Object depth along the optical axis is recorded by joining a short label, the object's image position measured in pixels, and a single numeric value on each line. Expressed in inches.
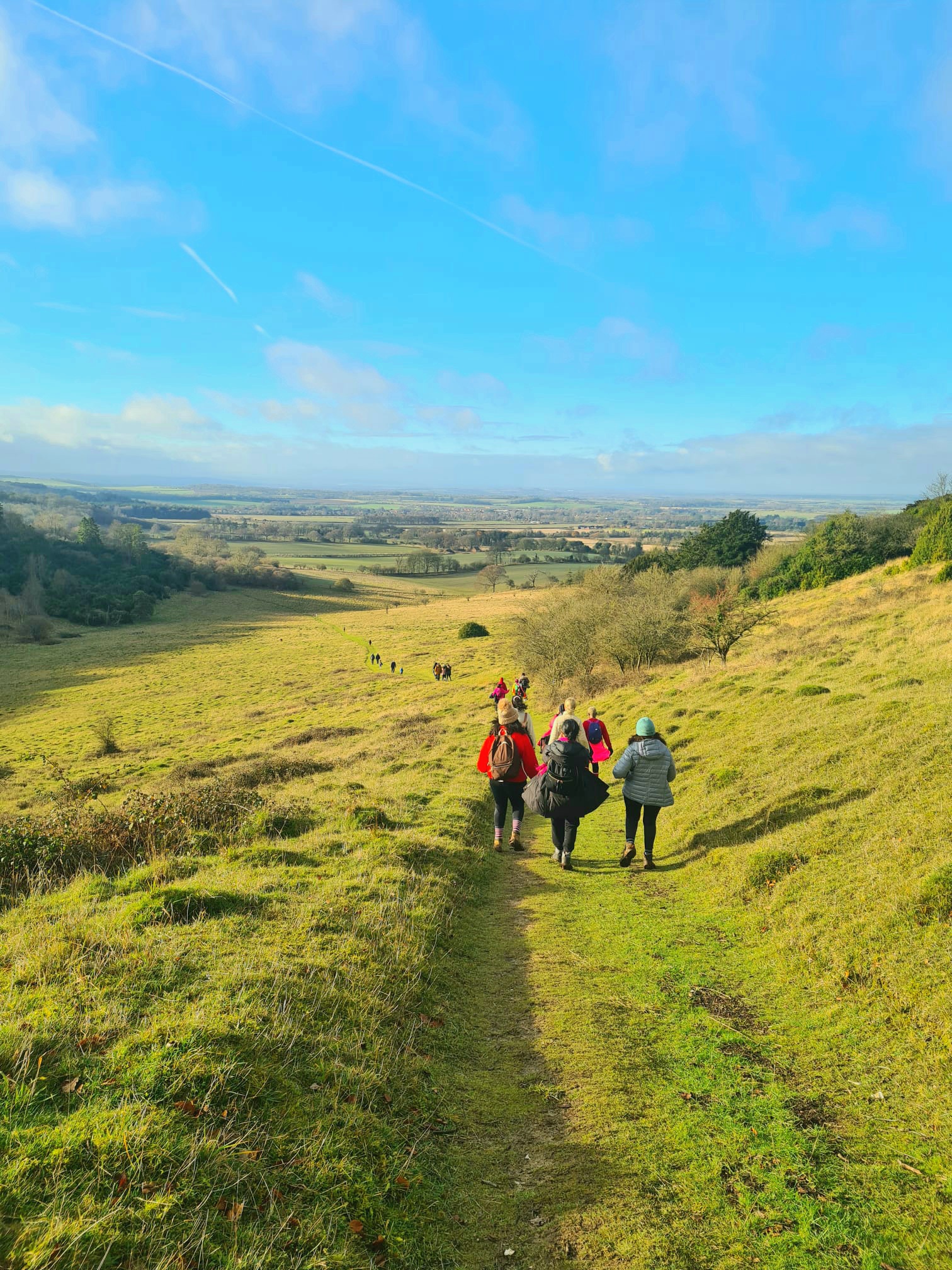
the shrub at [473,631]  2807.6
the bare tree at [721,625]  1005.2
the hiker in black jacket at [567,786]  365.7
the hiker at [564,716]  437.7
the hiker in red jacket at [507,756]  392.2
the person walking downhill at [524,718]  420.2
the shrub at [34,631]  3432.6
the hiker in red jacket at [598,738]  504.7
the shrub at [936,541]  1396.4
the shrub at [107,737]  1398.9
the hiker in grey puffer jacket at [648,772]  369.1
